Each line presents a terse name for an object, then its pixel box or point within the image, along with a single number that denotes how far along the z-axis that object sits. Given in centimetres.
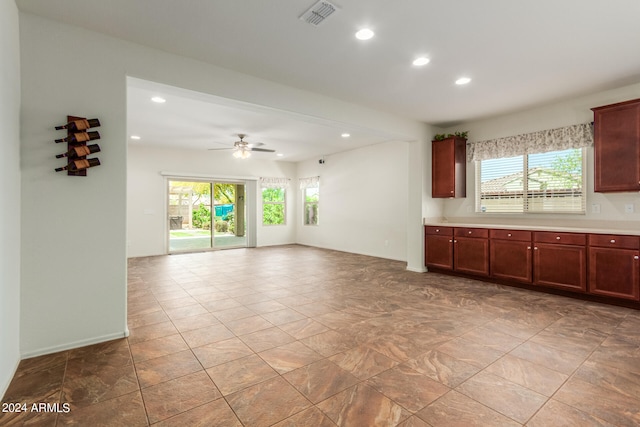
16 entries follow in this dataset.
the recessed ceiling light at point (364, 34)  267
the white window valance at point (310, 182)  929
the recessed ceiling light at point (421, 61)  318
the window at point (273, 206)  960
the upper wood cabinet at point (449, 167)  536
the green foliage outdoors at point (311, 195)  949
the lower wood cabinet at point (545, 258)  362
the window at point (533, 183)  438
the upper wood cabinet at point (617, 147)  365
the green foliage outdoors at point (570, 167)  433
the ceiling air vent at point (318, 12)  232
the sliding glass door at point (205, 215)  855
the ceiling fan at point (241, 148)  638
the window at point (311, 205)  951
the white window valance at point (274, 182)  942
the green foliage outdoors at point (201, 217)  888
